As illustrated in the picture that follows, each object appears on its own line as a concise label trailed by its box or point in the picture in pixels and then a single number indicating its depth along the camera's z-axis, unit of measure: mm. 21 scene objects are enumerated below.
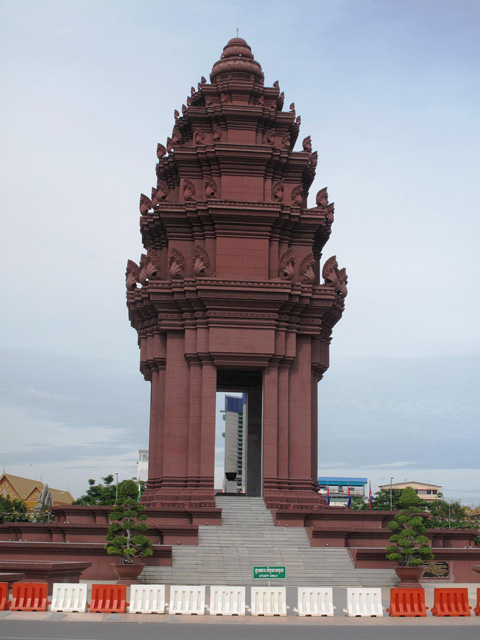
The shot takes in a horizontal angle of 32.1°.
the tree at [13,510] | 85125
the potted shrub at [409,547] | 29586
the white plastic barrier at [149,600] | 24172
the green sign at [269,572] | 23956
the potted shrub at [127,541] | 28875
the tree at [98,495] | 76812
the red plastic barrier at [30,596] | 24109
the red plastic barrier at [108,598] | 24156
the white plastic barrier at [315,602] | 24219
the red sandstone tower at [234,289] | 37875
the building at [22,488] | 116250
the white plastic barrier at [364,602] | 24406
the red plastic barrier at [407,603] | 24688
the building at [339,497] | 151588
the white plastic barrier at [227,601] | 24031
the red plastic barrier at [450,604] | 24797
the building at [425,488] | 189875
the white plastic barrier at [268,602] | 24047
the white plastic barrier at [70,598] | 24062
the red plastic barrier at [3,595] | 23978
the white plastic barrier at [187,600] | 24000
